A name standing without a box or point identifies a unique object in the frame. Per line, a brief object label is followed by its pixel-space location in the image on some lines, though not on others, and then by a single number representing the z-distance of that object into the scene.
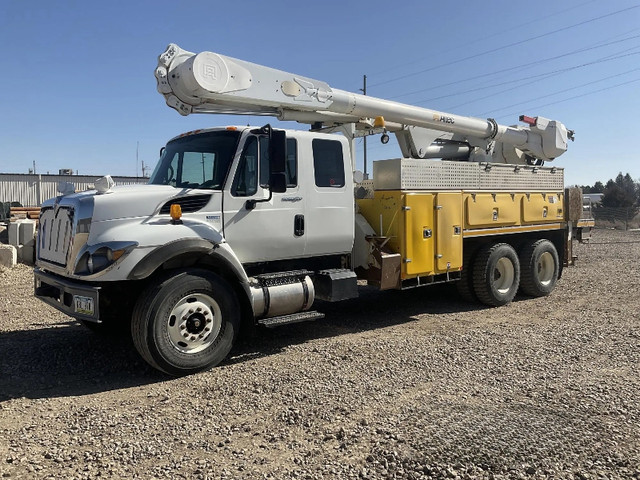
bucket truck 5.14
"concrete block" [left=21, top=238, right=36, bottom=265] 13.09
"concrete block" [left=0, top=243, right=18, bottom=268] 12.17
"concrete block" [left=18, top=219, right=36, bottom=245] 13.33
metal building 29.06
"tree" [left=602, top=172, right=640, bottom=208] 41.50
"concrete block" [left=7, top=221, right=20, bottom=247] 13.34
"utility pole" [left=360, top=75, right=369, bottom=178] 37.03
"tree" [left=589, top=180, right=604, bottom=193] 73.04
